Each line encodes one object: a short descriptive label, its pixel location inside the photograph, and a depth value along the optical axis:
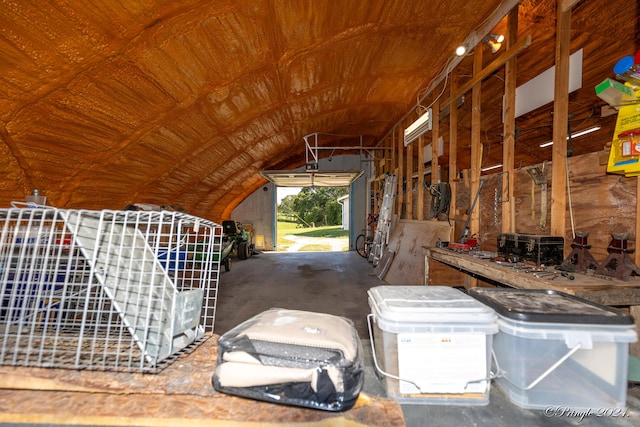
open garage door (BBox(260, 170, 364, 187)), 8.13
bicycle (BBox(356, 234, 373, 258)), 8.13
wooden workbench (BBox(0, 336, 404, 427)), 0.72
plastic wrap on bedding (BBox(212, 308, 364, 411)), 0.73
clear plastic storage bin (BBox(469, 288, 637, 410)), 0.78
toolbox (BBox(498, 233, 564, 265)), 2.13
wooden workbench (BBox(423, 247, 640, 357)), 1.55
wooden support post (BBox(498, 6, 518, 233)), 2.84
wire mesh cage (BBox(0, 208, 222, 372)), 0.88
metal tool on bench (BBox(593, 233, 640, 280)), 1.66
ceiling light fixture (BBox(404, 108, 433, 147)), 4.54
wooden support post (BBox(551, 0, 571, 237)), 2.25
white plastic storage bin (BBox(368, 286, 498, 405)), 0.81
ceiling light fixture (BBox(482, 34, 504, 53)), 3.12
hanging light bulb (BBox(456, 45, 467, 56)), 3.56
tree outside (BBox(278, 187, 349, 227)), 26.28
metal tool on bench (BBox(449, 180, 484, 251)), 3.13
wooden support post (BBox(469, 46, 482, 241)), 3.43
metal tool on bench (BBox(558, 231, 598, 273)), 1.88
